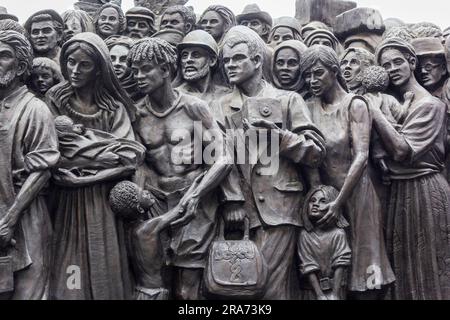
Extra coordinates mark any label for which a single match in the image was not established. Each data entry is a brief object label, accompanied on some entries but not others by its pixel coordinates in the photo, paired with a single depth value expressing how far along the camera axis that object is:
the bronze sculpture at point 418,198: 9.55
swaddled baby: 8.96
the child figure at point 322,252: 9.16
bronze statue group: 8.80
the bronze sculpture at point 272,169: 9.19
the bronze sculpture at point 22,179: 8.50
